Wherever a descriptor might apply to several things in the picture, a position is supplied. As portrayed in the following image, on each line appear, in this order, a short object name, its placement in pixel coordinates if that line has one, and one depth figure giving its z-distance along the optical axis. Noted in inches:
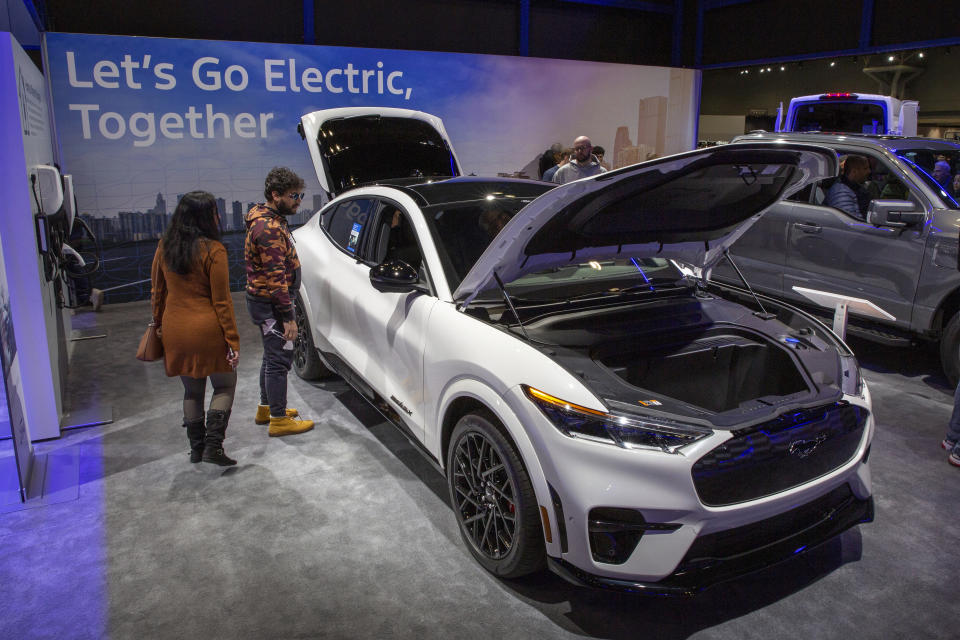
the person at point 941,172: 227.1
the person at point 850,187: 227.9
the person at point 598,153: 320.8
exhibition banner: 293.9
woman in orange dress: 137.9
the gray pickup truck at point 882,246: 199.9
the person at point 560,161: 326.1
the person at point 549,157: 390.0
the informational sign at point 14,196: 139.0
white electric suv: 93.6
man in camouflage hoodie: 152.7
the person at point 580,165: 280.7
